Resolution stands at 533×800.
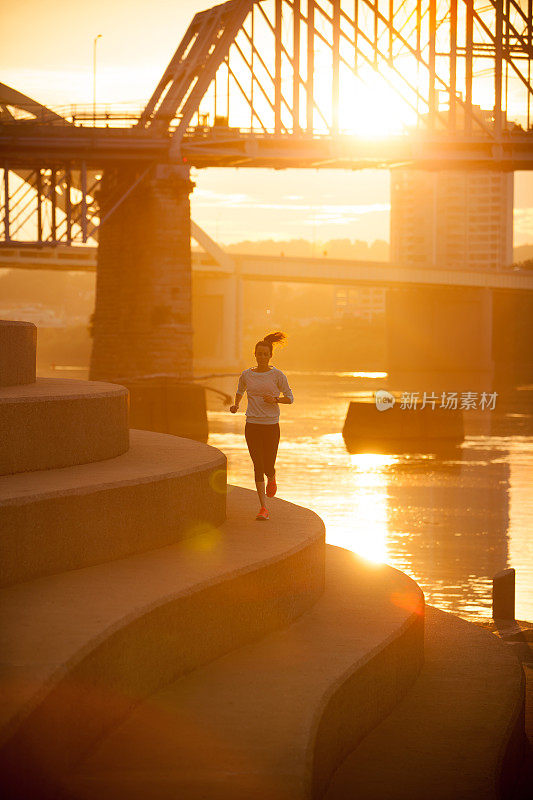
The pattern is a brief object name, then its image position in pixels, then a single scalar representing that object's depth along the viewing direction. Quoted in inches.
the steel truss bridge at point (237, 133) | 2325.3
